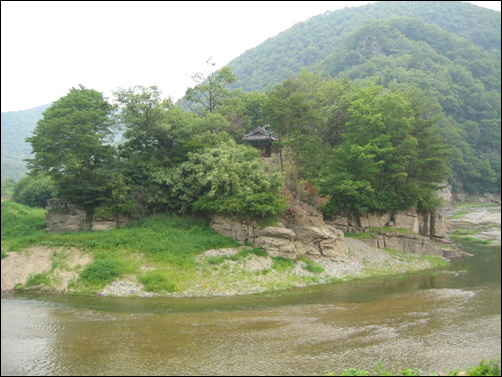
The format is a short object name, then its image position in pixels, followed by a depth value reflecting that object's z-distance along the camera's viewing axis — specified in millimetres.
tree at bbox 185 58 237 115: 35906
